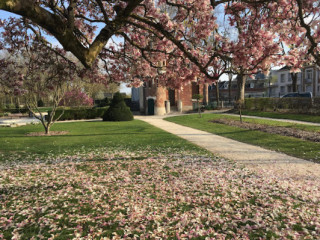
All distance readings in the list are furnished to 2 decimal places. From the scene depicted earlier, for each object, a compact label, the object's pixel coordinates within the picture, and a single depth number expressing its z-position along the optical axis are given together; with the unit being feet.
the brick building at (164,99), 119.75
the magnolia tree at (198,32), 14.50
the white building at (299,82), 168.55
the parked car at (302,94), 99.98
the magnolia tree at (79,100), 104.69
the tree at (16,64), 23.13
